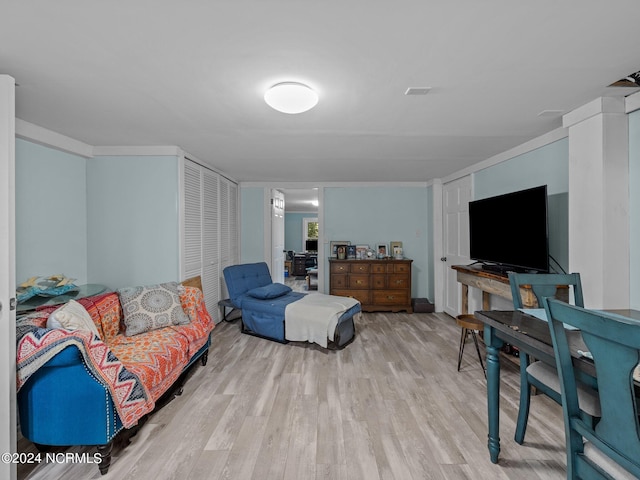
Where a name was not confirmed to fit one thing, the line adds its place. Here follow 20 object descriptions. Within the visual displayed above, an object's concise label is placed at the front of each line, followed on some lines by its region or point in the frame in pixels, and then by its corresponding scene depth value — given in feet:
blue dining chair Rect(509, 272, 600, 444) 5.41
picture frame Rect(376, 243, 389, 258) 17.75
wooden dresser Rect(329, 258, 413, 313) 16.34
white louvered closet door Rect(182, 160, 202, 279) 11.46
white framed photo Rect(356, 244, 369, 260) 17.57
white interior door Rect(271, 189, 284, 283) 18.19
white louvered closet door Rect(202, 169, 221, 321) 13.15
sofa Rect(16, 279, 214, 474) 5.33
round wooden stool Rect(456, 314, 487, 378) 8.88
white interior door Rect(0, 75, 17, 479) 5.14
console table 8.16
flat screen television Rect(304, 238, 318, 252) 33.55
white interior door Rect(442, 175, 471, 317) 14.08
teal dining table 4.71
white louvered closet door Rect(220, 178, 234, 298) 15.11
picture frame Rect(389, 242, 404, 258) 17.71
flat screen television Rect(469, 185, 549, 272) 8.52
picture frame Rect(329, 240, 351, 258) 17.80
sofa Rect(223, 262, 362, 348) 10.96
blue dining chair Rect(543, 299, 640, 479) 3.22
